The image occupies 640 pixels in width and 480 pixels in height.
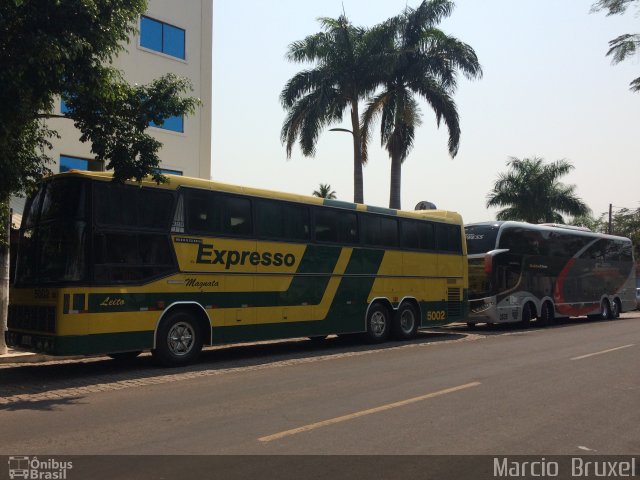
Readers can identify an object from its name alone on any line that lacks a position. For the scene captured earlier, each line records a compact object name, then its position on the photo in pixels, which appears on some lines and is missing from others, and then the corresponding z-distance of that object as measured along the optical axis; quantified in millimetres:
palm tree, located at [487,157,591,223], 40781
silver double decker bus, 21203
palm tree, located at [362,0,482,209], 25859
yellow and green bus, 10477
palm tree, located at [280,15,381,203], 25844
